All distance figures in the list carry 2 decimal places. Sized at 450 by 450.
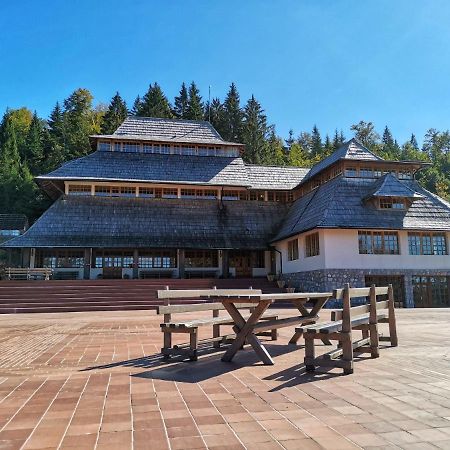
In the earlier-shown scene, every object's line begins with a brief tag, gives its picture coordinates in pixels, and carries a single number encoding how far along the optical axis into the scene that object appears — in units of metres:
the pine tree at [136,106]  59.44
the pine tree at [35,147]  53.34
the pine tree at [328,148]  65.00
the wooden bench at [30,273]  22.64
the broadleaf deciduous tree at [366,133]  66.94
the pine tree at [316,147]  65.79
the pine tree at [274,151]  55.29
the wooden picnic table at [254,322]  5.74
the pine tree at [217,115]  56.05
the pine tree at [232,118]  55.47
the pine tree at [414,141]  103.53
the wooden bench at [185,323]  6.22
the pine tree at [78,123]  47.53
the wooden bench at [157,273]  27.39
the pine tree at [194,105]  54.91
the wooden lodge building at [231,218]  22.30
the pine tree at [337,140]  65.89
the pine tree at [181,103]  59.28
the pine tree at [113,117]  49.22
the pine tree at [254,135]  52.31
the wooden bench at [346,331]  5.34
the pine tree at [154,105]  53.28
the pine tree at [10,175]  44.91
